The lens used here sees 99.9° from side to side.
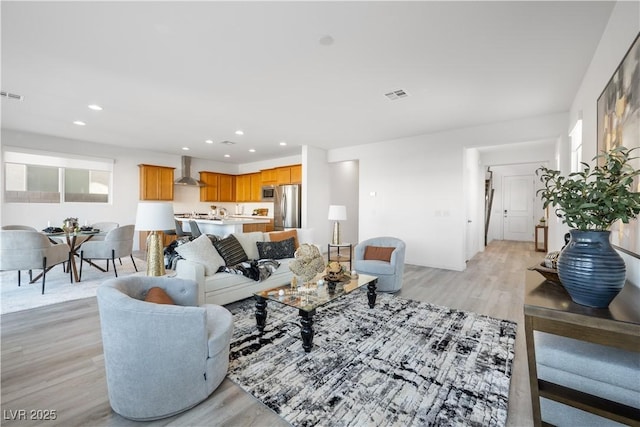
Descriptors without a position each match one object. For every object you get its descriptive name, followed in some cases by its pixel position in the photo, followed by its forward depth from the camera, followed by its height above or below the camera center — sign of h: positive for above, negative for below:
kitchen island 4.87 -0.27
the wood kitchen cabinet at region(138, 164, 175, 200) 6.95 +0.79
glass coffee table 2.25 -0.80
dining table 4.26 -0.47
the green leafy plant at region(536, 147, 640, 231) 1.21 +0.08
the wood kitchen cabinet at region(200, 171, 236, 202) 8.38 +0.80
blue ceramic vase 1.22 -0.25
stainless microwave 7.96 +0.58
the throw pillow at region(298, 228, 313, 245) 4.78 -0.42
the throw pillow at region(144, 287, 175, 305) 1.81 -0.59
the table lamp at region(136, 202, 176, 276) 2.66 -0.15
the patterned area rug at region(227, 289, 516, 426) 1.62 -1.18
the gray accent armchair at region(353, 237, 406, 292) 3.79 -0.80
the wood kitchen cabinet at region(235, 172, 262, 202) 8.52 +0.83
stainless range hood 7.54 +1.07
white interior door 9.19 +0.25
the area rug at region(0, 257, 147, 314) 3.34 -1.12
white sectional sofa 2.95 -0.82
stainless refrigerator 6.93 +0.16
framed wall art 1.54 +0.64
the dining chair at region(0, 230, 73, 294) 3.61 -0.55
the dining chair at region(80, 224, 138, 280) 4.47 -0.60
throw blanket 3.32 -0.72
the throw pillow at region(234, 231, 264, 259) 4.02 -0.47
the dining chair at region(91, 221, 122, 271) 5.34 -0.32
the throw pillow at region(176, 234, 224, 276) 3.07 -0.49
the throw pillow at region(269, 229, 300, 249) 4.36 -0.39
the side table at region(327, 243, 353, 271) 5.01 -1.05
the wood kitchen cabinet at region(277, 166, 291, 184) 7.43 +1.06
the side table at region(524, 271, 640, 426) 1.14 -0.52
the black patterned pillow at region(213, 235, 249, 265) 3.49 -0.51
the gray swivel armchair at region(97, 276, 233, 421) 1.51 -0.82
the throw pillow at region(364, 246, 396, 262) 4.11 -0.61
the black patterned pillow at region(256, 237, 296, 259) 4.05 -0.57
